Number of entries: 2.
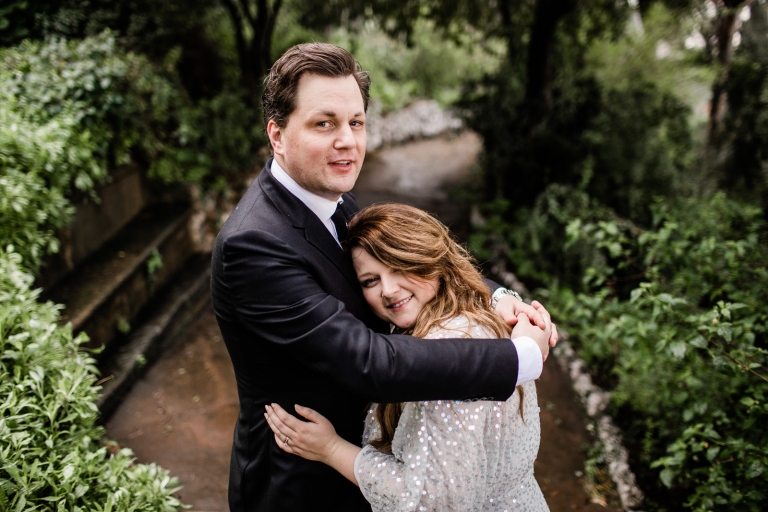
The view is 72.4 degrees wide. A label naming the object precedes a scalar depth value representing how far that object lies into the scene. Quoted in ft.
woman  5.27
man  5.04
